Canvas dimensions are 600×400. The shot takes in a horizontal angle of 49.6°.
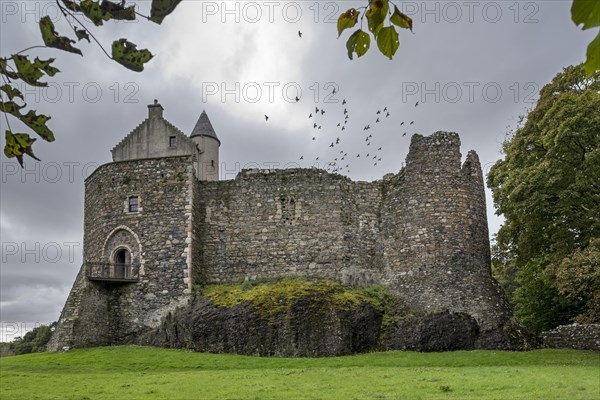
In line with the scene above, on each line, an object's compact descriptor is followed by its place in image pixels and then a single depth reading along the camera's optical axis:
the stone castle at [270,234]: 25.08
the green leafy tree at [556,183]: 20.70
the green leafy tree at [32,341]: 42.07
